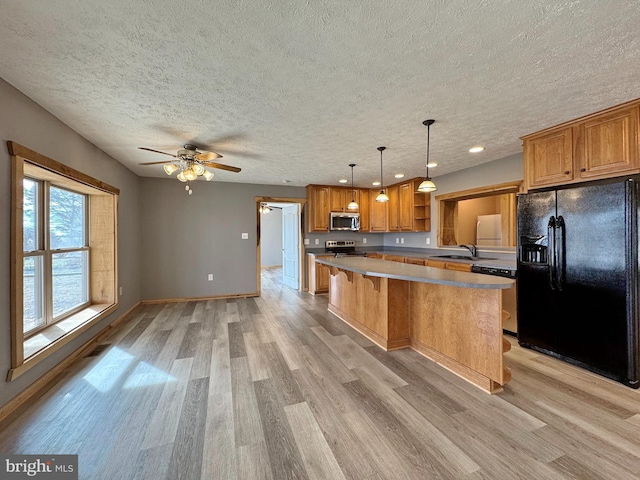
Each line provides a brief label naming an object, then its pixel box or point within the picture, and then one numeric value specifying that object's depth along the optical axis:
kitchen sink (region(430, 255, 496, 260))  4.16
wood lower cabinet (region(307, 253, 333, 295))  5.56
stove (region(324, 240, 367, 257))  6.03
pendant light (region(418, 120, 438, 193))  2.80
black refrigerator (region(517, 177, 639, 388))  2.14
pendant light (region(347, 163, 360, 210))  4.05
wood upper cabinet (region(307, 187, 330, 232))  5.69
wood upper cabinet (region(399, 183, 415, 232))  5.26
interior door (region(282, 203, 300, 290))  5.98
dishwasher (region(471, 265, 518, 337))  3.15
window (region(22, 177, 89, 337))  2.39
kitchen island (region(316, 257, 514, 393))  2.05
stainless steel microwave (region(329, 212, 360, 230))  5.79
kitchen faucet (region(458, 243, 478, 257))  4.30
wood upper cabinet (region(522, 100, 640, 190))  2.19
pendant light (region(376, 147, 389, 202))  3.57
